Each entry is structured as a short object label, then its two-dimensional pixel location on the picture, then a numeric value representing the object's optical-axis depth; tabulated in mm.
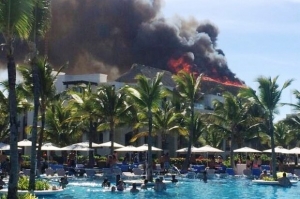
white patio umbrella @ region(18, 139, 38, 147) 39300
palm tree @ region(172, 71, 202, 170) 41031
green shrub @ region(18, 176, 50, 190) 22219
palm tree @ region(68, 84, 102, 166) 40519
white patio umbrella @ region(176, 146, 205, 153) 43934
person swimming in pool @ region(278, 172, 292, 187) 31641
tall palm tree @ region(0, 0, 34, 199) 14633
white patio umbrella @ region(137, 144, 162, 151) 40938
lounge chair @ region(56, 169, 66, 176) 34875
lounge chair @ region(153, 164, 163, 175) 38466
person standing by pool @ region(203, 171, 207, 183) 34781
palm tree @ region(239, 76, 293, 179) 32562
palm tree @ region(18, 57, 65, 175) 27719
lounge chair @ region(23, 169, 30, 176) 32881
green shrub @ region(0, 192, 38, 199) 16312
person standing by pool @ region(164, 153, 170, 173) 39922
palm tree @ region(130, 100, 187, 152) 42656
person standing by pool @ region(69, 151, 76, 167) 39709
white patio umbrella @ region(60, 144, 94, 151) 38844
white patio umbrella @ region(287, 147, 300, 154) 42181
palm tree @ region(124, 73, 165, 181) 30641
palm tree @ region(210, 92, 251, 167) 46303
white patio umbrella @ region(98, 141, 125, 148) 42688
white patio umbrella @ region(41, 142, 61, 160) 39428
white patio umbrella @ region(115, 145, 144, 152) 41650
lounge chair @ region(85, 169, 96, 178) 35969
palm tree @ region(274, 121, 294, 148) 57875
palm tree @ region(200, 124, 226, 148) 56312
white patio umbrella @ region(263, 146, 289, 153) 42488
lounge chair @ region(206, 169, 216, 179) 38625
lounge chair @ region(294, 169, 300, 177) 38803
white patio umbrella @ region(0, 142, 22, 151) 36369
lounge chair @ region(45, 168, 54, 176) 34875
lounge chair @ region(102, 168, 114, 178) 36703
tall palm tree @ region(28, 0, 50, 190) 19656
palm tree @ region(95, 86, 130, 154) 40022
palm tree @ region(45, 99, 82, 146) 43719
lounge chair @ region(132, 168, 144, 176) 36094
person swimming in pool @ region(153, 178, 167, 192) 27312
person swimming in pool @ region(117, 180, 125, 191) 27039
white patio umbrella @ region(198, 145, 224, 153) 43588
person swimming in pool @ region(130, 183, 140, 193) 26469
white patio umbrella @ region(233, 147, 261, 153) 44447
